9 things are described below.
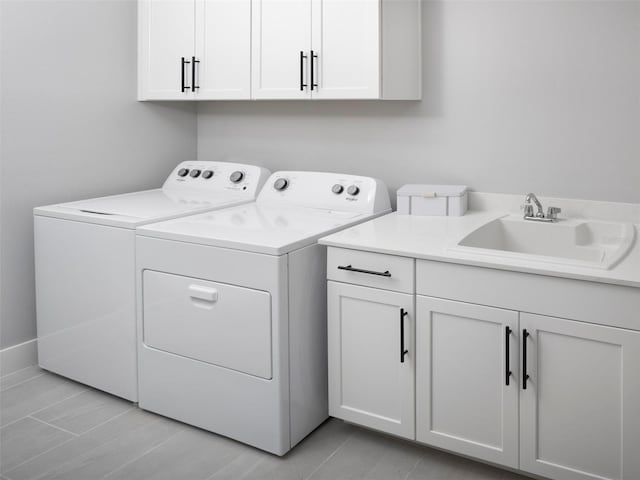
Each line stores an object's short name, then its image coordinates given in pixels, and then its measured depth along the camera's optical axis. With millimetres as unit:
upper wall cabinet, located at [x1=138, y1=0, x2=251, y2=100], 2861
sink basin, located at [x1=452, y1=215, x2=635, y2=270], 2307
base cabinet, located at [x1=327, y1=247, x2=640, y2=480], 1780
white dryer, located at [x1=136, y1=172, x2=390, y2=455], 2156
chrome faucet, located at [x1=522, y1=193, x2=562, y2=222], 2410
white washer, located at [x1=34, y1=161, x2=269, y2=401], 2539
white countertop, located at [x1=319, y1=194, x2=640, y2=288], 1760
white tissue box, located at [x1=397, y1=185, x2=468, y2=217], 2547
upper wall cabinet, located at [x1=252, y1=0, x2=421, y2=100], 2494
